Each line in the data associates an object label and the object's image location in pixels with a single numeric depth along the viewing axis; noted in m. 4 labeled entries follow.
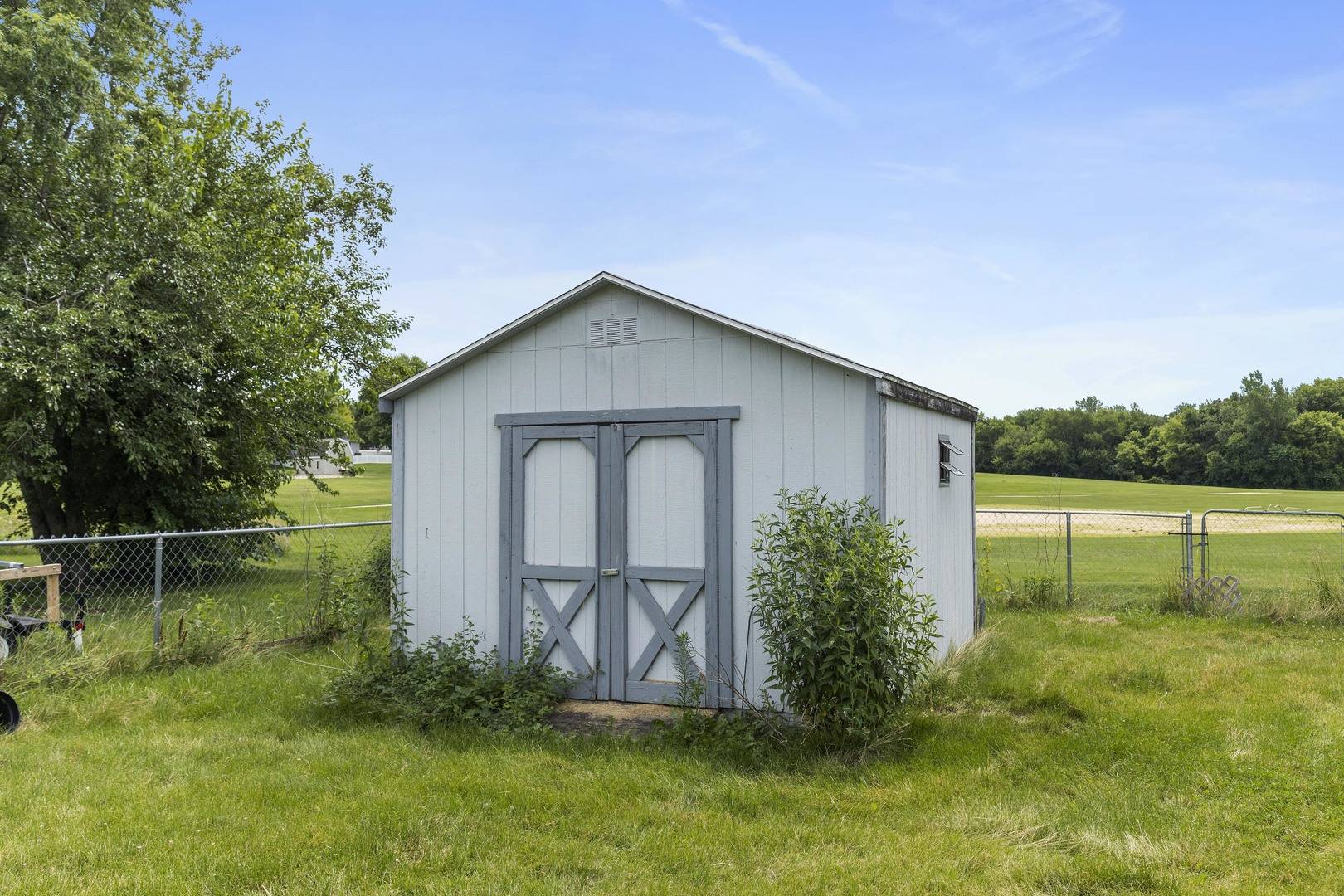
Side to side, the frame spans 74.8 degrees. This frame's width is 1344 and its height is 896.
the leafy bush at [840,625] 5.12
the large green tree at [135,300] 11.43
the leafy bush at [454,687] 6.06
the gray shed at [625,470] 6.15
